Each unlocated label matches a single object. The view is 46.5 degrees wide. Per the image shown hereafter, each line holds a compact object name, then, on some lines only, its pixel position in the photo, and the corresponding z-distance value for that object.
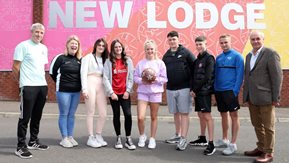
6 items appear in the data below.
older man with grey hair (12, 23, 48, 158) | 5.54
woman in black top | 6.08
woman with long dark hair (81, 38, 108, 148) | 6.08
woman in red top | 6.04
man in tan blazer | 5.15
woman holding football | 6.11
